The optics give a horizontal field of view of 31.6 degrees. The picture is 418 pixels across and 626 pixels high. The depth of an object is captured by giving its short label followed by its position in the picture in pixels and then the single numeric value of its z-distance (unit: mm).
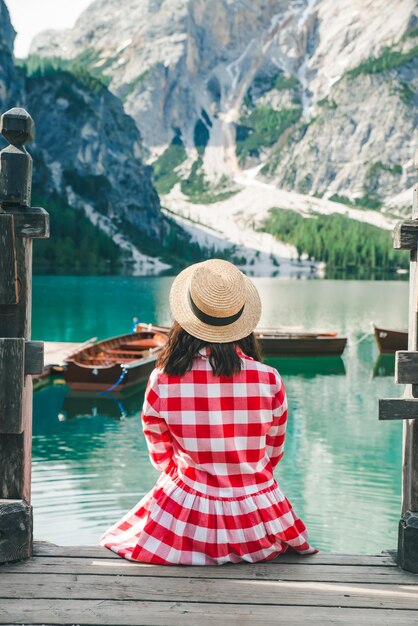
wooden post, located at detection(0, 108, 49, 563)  4875
